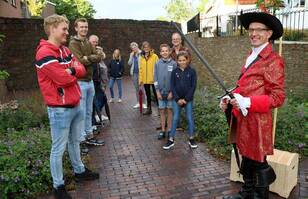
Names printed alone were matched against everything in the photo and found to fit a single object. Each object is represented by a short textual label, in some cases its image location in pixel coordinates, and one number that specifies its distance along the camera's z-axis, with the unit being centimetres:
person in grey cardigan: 676
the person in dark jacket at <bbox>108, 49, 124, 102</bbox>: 751
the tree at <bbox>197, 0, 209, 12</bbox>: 3902
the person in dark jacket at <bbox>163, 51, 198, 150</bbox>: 425
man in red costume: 241
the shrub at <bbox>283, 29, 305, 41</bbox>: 778
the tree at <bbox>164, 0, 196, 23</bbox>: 4137
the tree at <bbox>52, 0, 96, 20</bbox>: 2783
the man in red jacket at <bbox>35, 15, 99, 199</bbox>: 275
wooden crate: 299
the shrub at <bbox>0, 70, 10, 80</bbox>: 457
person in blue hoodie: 468
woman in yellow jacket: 590
